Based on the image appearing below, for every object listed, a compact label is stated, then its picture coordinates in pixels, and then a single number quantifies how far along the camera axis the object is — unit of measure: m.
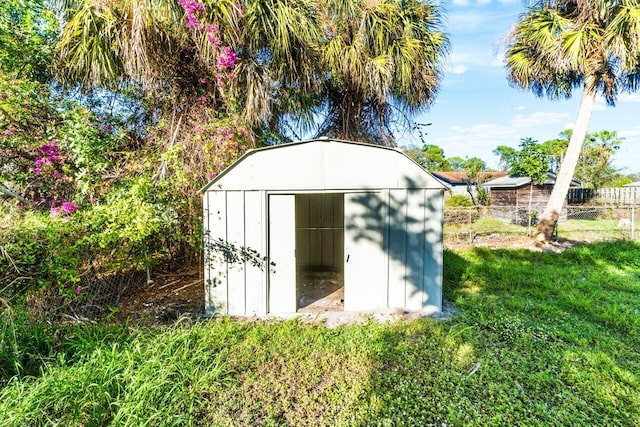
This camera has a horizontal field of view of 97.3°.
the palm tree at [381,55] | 5.36
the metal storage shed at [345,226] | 3.70
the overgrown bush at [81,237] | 2.79
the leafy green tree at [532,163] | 14.39
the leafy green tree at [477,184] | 17.39
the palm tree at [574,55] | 6.22
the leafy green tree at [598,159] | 20.48
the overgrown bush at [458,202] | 17.05
